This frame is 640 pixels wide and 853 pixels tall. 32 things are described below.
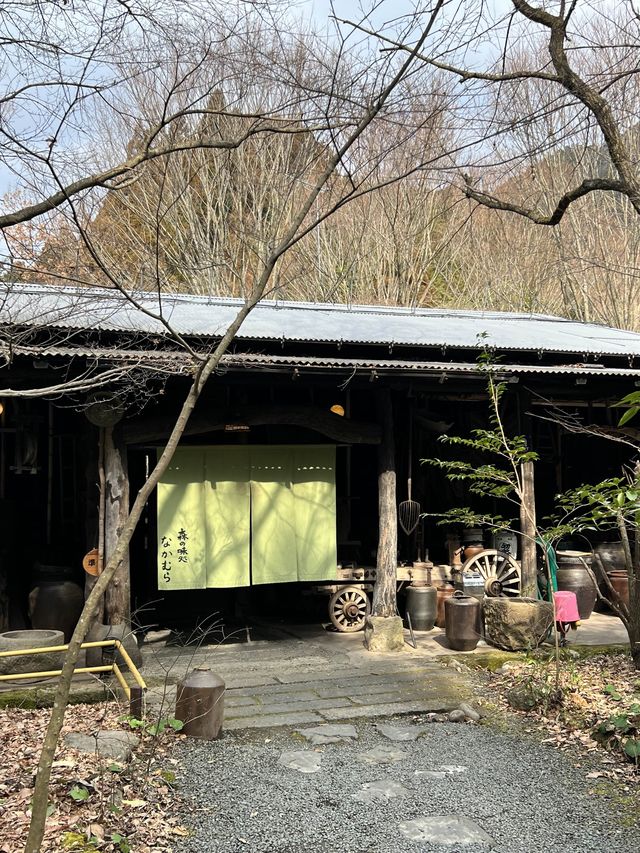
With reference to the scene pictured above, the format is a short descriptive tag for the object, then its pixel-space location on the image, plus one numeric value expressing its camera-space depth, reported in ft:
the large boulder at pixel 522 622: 25.73
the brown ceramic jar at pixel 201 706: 18.47
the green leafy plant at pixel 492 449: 23.43
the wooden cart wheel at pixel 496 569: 32.22
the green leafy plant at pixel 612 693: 20.17
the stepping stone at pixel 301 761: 17.00
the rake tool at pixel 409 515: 31.27
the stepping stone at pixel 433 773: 16.57
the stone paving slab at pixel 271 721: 19.76
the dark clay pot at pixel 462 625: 26.66
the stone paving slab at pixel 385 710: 20.67
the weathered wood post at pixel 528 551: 28.84
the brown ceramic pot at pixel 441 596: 31.60
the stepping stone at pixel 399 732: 19.15
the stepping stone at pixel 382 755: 17.54
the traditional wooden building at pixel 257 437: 25.07
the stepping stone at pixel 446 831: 13.52
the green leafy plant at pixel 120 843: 12.11
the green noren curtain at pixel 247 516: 27.48
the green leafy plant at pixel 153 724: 16.74
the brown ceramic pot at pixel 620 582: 33.12
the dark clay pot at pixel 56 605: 25.91
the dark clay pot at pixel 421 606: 30.35
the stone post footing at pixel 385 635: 27.48
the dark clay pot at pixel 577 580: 32.22
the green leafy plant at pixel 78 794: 13.24
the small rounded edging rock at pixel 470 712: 20.45
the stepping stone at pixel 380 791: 15.39
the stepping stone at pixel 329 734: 18.88
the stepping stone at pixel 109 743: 15.71
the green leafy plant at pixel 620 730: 17.72
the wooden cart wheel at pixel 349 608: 30.86
